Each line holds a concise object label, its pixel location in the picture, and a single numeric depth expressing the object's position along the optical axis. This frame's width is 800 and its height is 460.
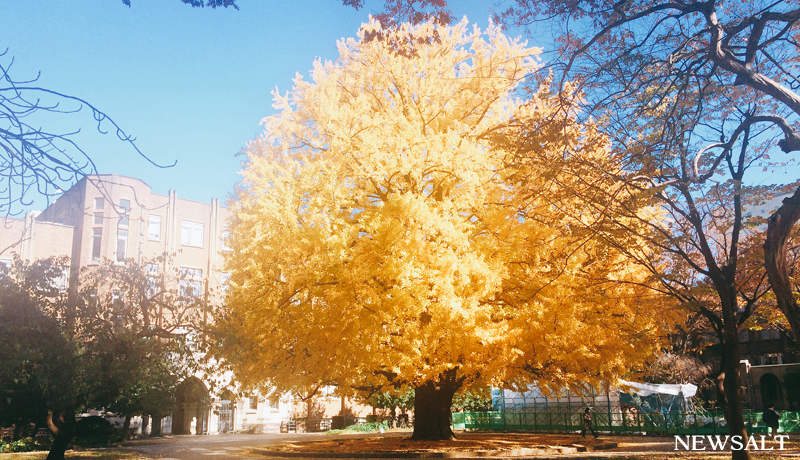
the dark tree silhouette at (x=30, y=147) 3.98
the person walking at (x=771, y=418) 20.31
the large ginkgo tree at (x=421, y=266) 13.73
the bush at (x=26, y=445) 22.53
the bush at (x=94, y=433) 22.36
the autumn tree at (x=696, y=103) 8.46
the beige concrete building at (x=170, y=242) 37.31
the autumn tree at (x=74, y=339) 12.69
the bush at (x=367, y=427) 37.25
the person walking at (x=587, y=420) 24.42
